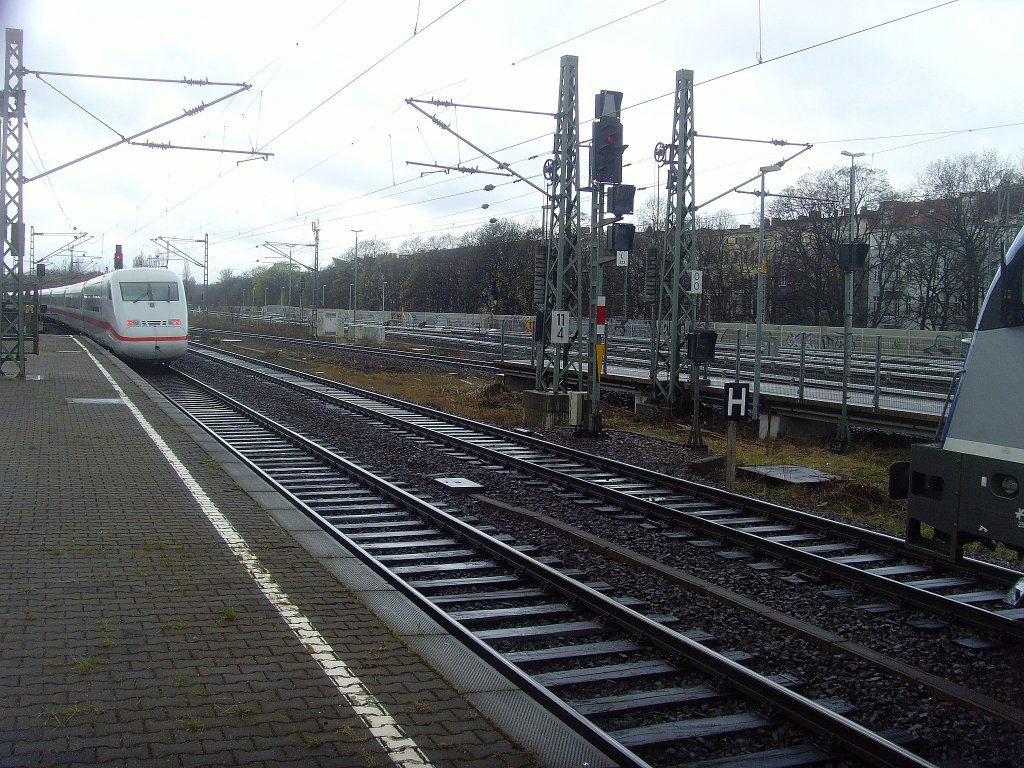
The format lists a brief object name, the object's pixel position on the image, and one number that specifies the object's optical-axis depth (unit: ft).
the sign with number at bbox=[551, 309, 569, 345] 57.93
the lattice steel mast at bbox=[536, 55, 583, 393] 58.08
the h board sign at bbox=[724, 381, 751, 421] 40.23
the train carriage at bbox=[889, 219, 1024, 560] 17.76
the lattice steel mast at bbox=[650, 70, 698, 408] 63.93
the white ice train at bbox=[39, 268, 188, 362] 92.02
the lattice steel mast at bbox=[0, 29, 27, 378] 67.87
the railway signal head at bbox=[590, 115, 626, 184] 49.16
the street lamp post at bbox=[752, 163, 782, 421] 61.62
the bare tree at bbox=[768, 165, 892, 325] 167.22
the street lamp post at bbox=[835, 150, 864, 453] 55.21
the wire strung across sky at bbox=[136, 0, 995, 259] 42.90
